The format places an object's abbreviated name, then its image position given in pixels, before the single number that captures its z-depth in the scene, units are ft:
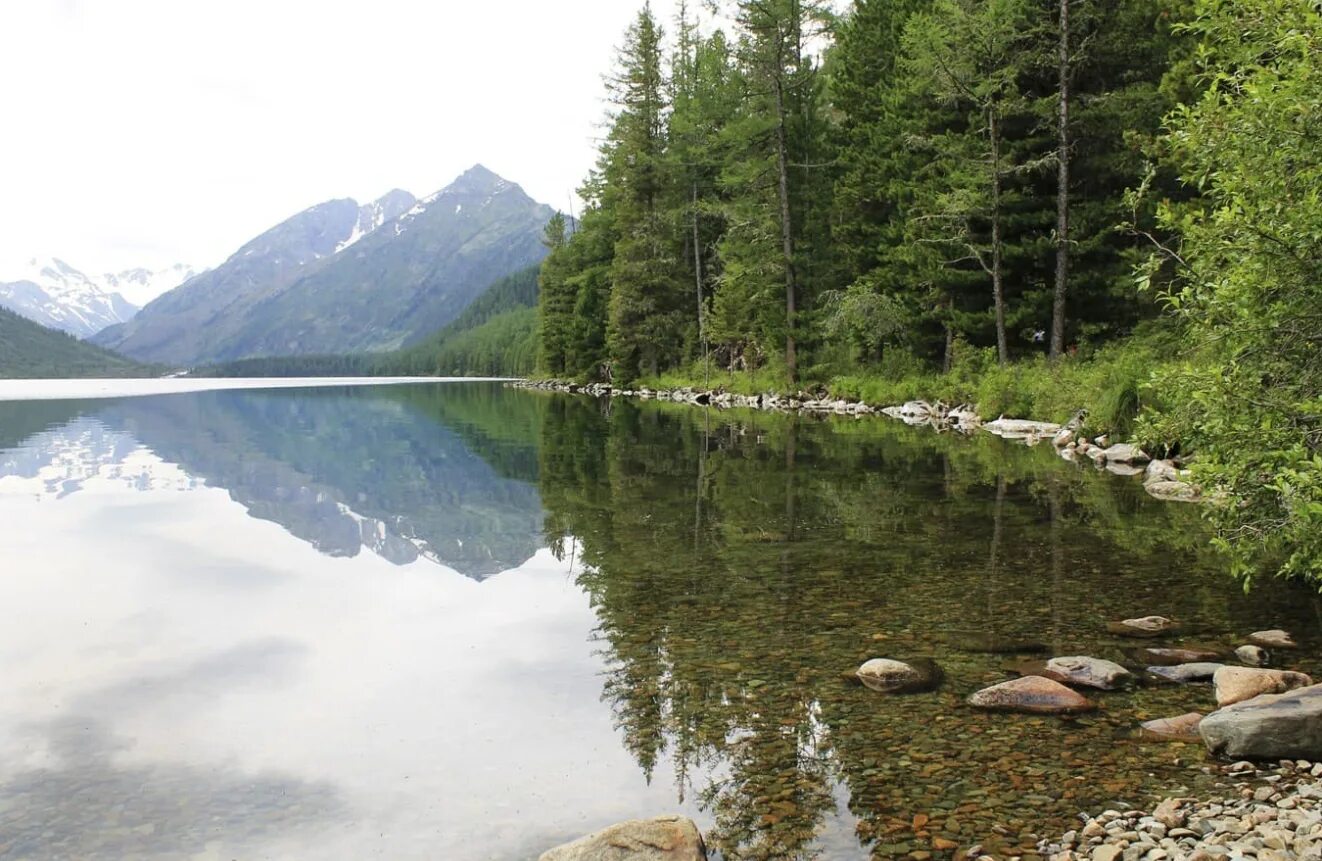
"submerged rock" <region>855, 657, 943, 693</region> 22.66
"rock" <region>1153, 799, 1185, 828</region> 15.25
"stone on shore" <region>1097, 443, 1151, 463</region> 63.16
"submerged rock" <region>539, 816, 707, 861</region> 14.79
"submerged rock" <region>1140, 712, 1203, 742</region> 19.22
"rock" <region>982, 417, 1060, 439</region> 86.84
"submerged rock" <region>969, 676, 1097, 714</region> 20.97
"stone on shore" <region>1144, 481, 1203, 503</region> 50.47
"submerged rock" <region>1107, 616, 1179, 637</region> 26.58
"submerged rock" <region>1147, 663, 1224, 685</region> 22.68
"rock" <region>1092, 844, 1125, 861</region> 14.25
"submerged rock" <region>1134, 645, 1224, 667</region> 24.06
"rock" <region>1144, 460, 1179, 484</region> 55.42
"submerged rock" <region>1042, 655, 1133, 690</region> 22.33
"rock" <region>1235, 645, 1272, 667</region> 23.50
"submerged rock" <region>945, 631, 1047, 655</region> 25.55
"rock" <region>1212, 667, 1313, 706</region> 20.61
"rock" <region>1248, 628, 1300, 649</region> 24.75
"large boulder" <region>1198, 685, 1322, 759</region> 17.62
